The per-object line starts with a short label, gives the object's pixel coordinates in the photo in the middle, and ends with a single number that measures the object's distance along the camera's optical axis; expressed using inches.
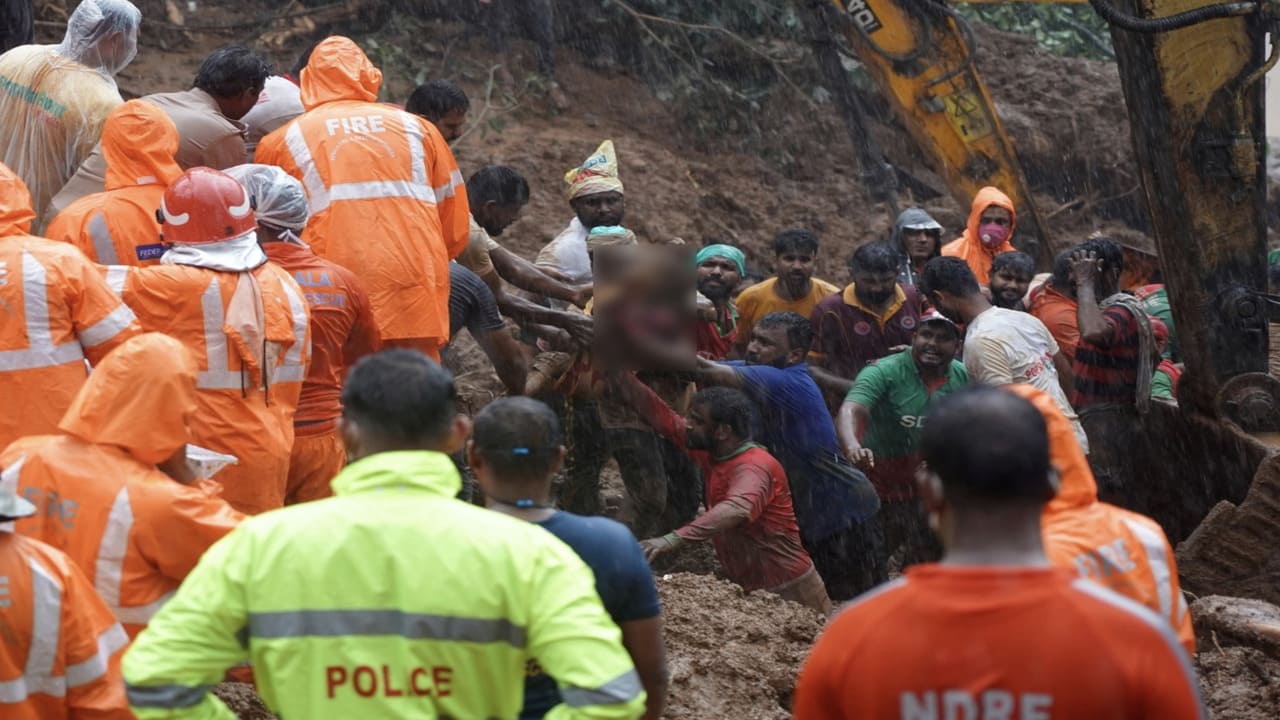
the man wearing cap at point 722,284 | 710.5
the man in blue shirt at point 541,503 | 290.8
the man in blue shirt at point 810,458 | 607.2
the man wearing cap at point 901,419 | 629.9
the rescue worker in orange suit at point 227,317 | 438.0
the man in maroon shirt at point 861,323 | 687.7
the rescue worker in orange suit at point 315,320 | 481.1
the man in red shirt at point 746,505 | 569.0
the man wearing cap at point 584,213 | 681.6
